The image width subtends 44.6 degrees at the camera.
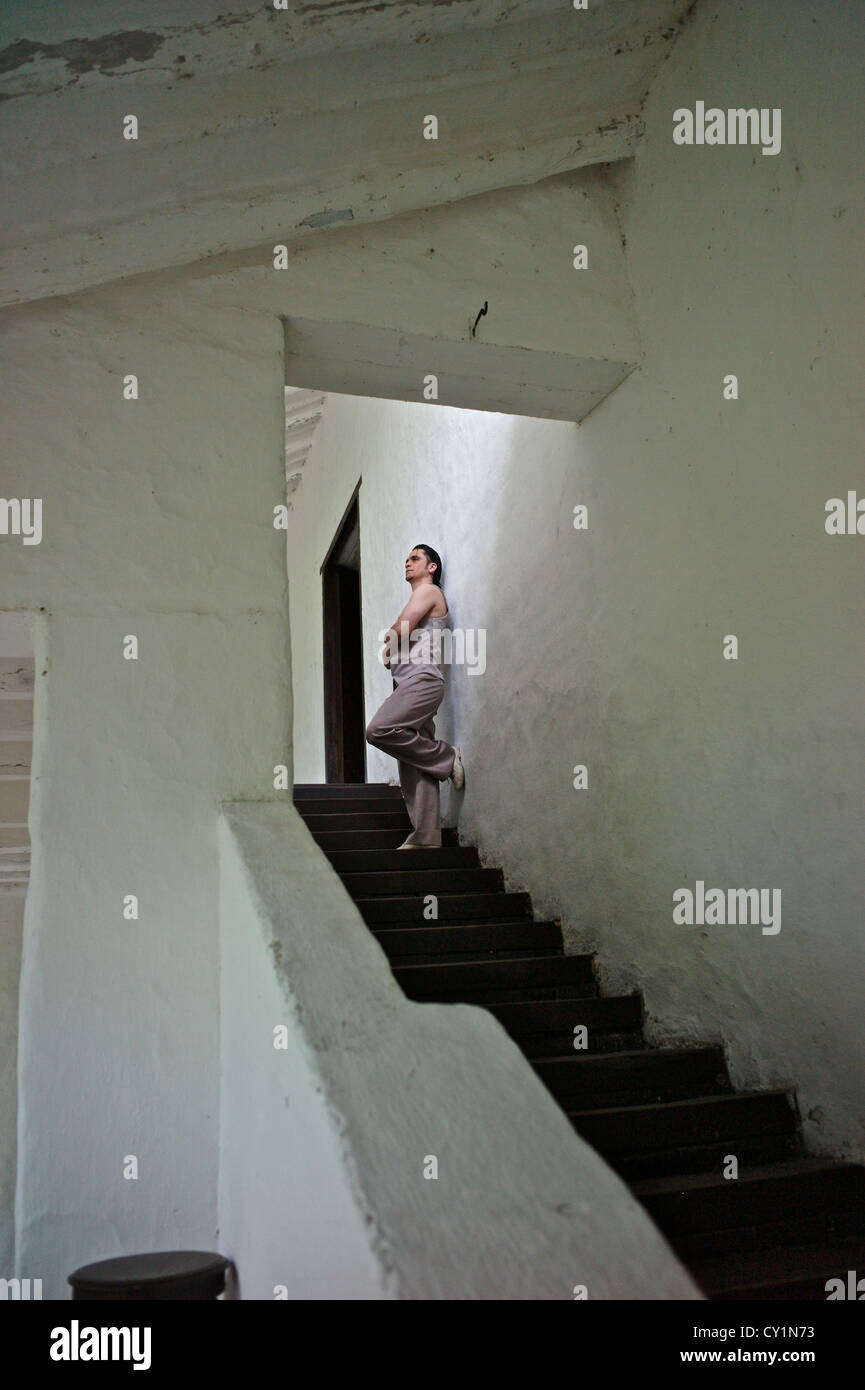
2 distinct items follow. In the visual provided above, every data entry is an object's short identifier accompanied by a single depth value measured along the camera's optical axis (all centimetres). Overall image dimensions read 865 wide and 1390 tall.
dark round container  246
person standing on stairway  522
